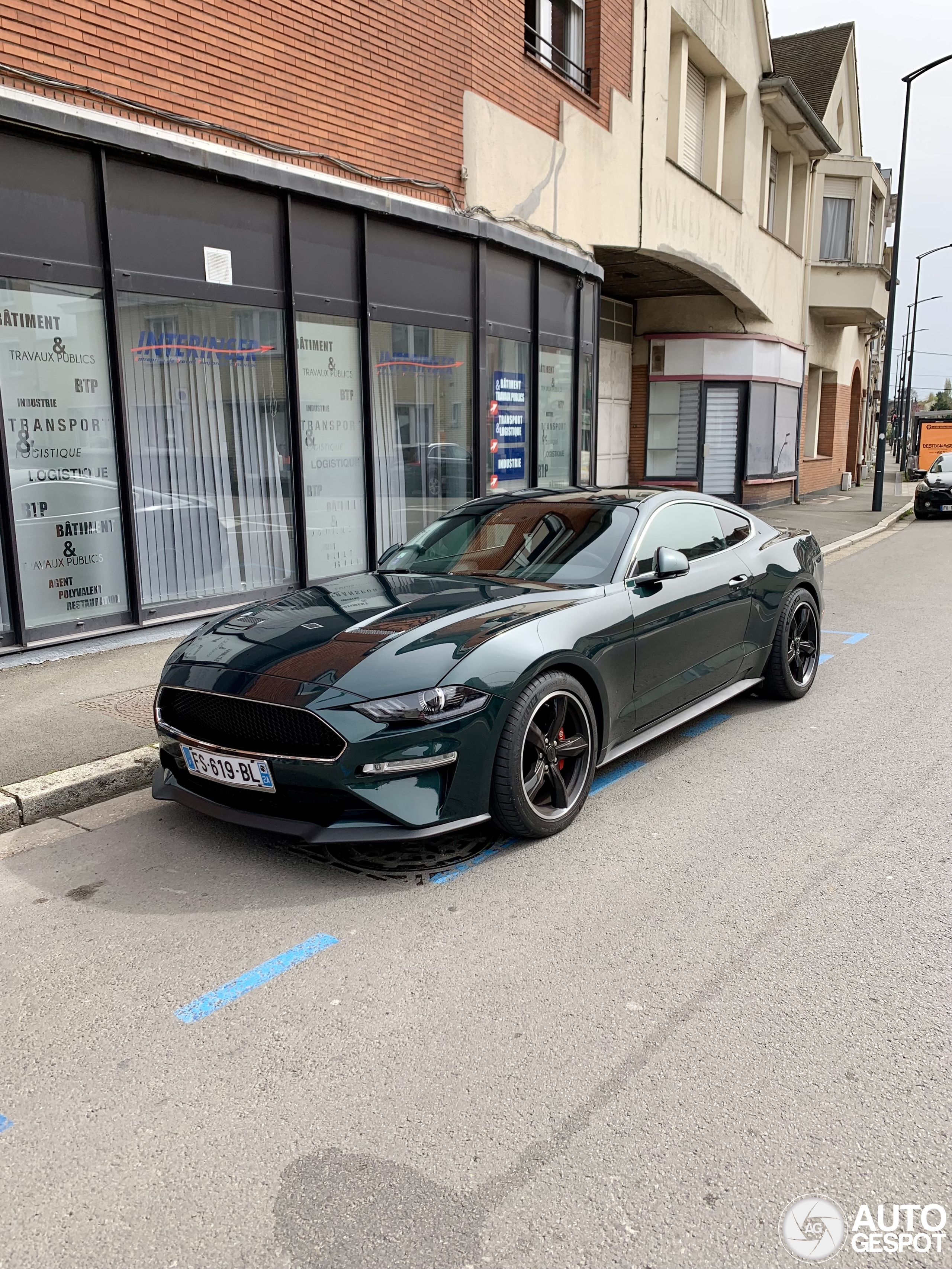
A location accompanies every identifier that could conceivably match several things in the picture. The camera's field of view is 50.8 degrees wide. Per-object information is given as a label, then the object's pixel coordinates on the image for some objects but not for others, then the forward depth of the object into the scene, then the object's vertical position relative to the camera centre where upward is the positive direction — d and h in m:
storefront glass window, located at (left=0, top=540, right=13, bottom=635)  7.22 -1.32
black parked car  22.75 -1.73
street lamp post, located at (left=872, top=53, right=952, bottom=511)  20.44 +0.85
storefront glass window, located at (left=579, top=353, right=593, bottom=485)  14.02 -0.03
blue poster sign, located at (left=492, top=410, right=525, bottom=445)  12.27 -0.08
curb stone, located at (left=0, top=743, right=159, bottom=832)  4.73 -1.74
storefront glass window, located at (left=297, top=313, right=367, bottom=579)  9.55 -0.18
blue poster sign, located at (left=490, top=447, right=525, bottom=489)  12.35 -0.53
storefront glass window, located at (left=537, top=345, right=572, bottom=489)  13.16 +0.09
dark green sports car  3.92 -1.06
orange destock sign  34.84 -0.83
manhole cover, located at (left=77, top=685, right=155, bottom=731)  5.94 -1.70
